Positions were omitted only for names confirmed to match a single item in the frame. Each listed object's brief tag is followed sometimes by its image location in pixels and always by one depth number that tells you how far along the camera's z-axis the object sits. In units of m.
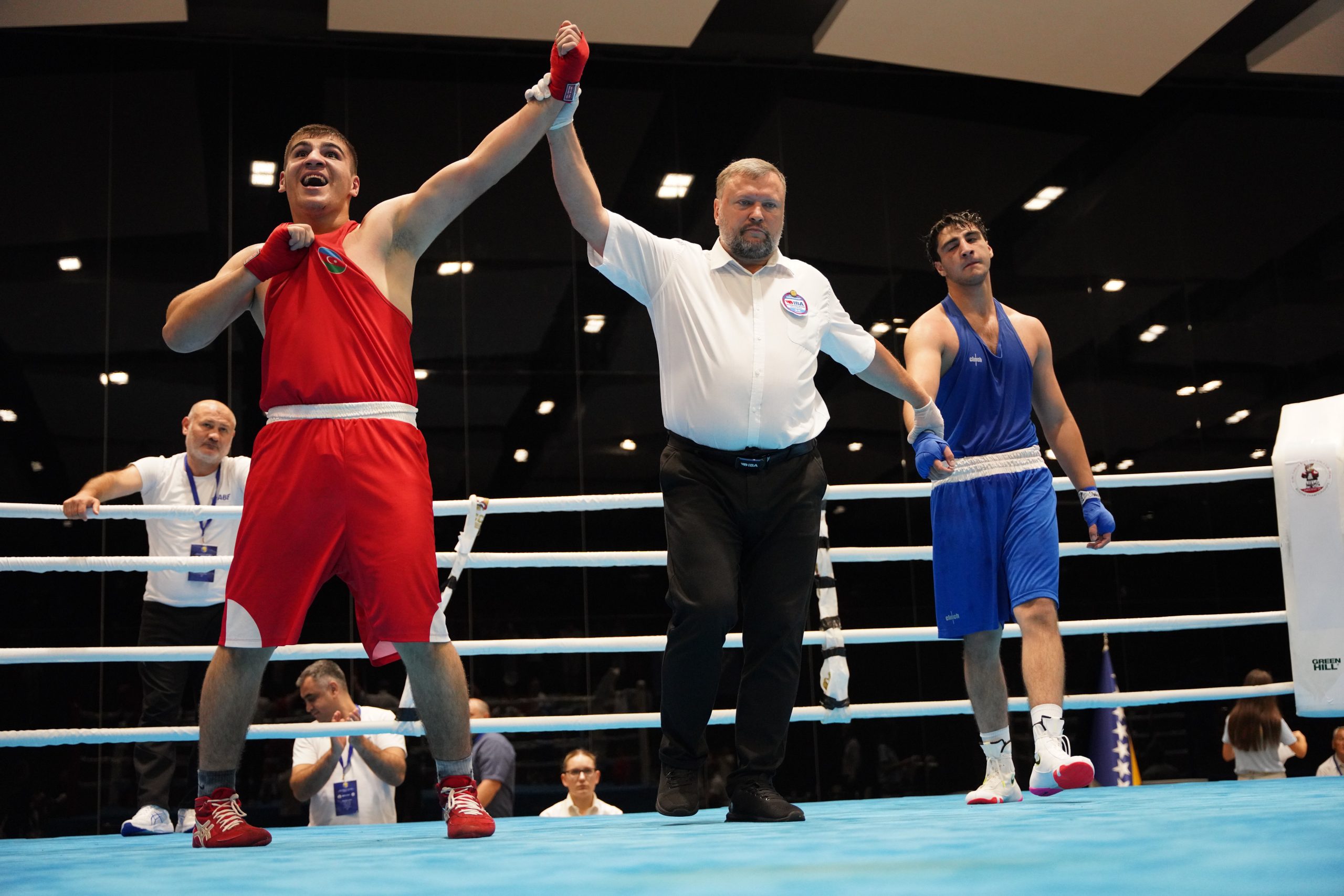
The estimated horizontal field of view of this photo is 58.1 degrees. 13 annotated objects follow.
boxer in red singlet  2.48
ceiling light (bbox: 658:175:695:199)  8.17
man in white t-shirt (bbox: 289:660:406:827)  4.30
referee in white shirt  2.75
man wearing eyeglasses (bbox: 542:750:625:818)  4.93
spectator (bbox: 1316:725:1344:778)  6.41
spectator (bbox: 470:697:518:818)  5.09
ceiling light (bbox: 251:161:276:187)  7.62
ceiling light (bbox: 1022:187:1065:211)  8.74
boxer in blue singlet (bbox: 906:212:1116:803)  3.16
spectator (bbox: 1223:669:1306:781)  6.38
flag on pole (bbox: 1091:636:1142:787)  7.15
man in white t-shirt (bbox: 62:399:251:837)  4.10
